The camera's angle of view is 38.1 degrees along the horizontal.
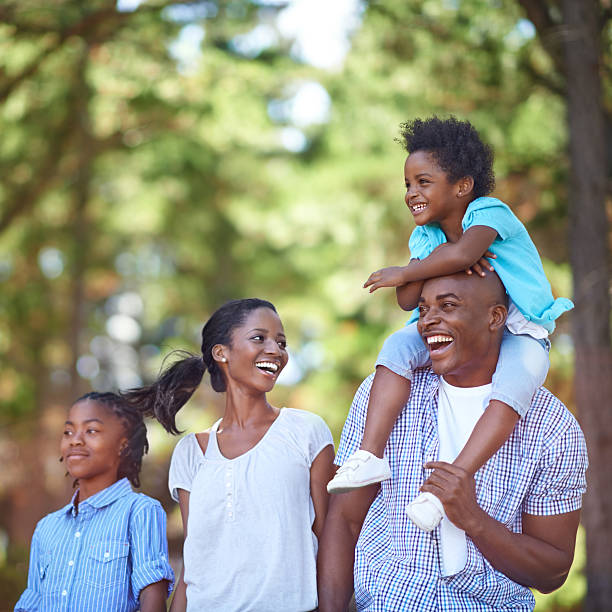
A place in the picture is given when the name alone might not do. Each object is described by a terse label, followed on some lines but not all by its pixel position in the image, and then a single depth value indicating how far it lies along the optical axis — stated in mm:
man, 3020
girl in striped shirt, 3750
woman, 3350
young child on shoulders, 3041
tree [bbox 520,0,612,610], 8375
